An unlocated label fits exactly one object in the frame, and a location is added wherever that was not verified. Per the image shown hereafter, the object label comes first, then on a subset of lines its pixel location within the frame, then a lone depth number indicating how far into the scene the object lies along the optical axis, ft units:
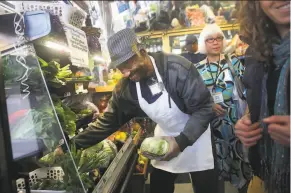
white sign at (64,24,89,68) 5.86
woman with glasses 7.27
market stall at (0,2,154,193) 3.43
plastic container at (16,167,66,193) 4.93
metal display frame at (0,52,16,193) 3.13
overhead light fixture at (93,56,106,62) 10.19
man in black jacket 5.21
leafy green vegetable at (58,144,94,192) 4.45
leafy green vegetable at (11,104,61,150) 3.71
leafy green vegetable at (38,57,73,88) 5.38
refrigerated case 3.31
